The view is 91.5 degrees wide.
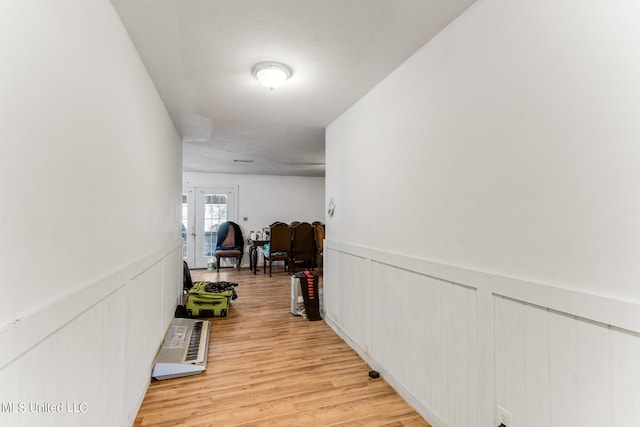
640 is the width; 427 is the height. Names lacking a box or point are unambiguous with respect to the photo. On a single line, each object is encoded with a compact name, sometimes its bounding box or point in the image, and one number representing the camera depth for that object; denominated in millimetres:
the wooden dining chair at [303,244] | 6309
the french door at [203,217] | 7137
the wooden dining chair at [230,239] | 6941
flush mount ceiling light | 2160
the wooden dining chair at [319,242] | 6229
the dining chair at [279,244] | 6160
